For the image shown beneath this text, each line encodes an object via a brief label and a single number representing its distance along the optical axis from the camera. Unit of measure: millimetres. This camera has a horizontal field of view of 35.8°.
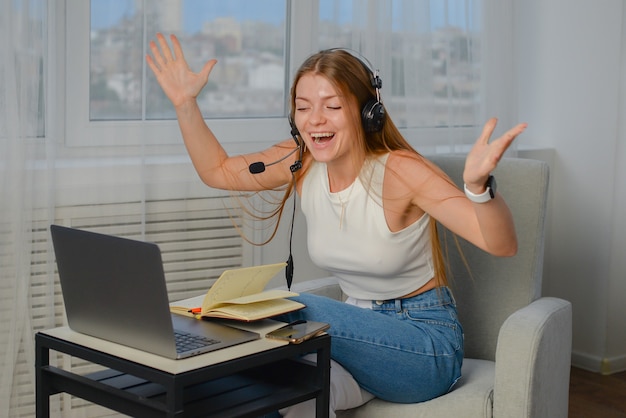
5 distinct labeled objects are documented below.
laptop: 1435
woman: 1812
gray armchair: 1813
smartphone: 1535
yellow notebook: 1608
